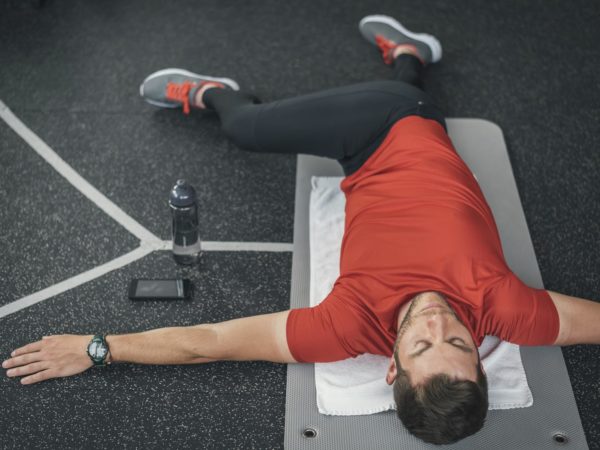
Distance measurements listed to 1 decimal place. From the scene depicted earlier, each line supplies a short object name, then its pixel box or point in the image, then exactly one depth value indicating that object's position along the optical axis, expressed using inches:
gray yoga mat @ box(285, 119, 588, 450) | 76.0
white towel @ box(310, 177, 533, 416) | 78.4
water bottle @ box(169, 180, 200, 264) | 90.4
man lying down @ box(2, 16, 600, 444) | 68.2
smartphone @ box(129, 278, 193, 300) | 91.2
